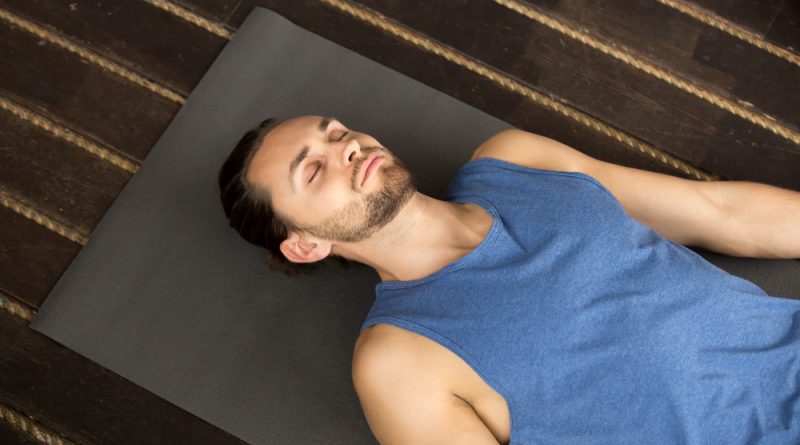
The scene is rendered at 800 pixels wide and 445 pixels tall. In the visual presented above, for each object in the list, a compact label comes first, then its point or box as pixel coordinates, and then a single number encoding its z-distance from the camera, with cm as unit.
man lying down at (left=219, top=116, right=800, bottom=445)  146
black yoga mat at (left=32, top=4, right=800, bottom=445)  185
